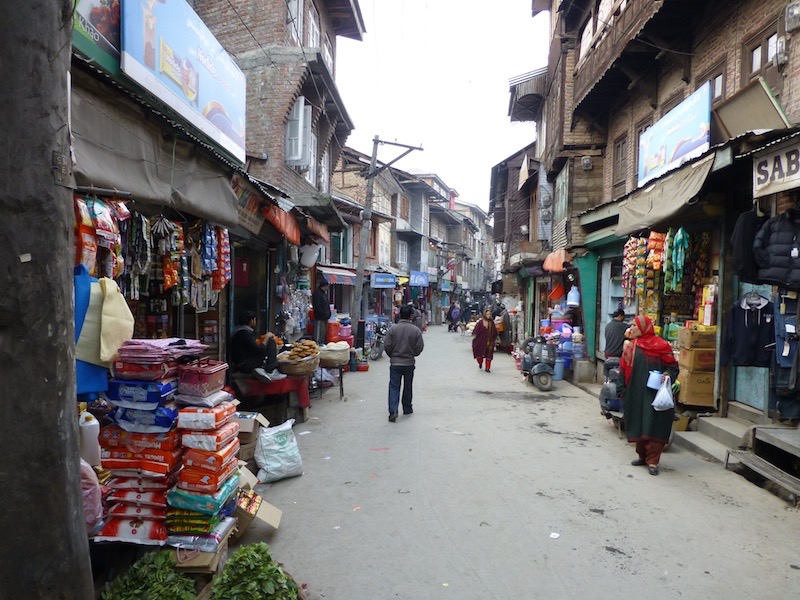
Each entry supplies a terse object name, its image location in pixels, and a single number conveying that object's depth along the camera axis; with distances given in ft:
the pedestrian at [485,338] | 53.31
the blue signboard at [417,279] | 128.43
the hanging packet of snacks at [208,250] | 19.89
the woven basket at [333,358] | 34.42
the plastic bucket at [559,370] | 47.06
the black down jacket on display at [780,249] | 17.49
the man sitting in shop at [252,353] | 26.21
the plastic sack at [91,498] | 10.78
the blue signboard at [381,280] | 86.84
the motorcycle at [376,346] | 62.64
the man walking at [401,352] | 29.81
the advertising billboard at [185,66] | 17.83
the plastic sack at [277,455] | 19.24
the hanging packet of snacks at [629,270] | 33.09
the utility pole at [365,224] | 61.72
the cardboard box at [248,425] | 19.60
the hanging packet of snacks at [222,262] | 21.04
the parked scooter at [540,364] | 42.91
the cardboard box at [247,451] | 19.54
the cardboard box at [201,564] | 11.62
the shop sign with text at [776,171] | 16.48
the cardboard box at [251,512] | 14.08
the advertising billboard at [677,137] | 27.96
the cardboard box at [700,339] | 27.07
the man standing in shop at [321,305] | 51.21
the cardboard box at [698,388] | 27.02
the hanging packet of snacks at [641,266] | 31.63
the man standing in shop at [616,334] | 36.32
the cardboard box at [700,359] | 27.07
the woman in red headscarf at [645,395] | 20.98
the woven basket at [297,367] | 27.68
